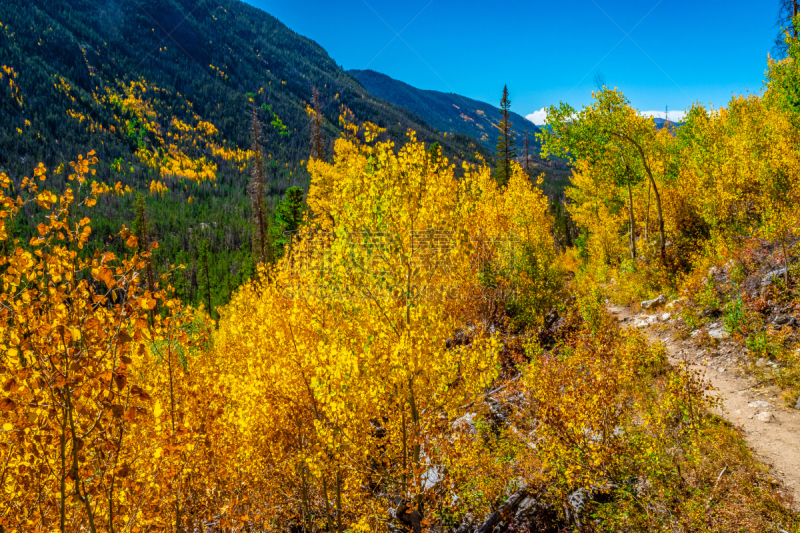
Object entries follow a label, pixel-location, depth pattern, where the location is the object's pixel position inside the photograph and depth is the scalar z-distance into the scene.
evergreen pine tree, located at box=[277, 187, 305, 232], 30.45
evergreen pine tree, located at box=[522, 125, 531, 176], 43.62
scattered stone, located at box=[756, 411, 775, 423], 7.09
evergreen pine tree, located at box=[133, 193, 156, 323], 34.72
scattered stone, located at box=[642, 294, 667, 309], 13.39
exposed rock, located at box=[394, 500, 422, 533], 7.27
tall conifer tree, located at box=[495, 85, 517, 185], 36.03
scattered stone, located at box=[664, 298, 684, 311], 12.22
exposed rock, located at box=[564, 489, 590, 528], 6.82
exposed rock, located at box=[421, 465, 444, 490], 7.36
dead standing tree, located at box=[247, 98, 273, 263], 28.46
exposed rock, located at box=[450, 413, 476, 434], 10.16
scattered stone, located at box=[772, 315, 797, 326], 8.99
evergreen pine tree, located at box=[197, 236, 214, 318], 56.64
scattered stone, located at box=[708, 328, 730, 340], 9.88
